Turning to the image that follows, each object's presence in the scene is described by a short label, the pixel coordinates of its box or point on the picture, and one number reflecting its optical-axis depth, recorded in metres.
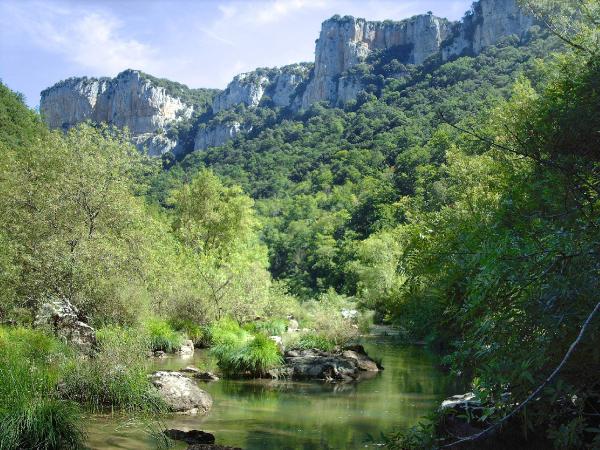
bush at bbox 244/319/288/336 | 24.44
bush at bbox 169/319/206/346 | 23.09
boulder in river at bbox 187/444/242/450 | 7.93
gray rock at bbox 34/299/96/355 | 14.38
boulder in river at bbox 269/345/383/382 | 16.81
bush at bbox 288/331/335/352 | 19.83
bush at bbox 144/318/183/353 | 19.64
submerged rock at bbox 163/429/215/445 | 8.76
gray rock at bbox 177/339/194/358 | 20.05
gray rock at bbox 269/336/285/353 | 19.01
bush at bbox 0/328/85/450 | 7.11
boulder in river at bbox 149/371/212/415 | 11.08
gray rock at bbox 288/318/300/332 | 28.19
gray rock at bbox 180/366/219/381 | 15.40
